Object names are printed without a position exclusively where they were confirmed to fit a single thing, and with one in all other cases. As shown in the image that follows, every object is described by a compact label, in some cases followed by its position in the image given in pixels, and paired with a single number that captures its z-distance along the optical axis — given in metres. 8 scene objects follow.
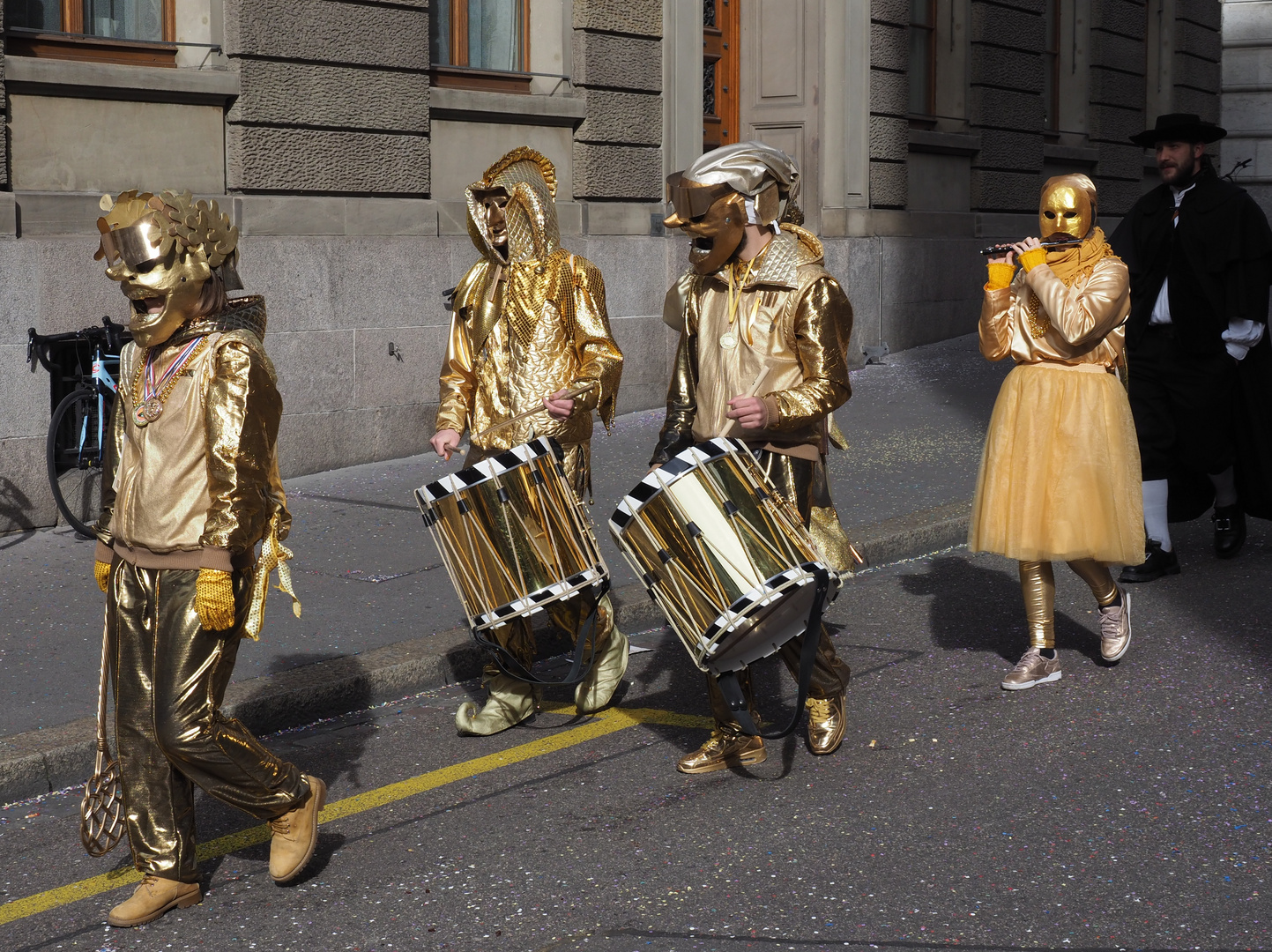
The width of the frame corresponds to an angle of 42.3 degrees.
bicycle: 8.77
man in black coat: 7.91
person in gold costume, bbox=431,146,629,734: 5.59
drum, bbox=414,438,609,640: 5.04
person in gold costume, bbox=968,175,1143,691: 6.05
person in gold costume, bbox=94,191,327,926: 3.90
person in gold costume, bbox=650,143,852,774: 5.00
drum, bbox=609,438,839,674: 4.59
